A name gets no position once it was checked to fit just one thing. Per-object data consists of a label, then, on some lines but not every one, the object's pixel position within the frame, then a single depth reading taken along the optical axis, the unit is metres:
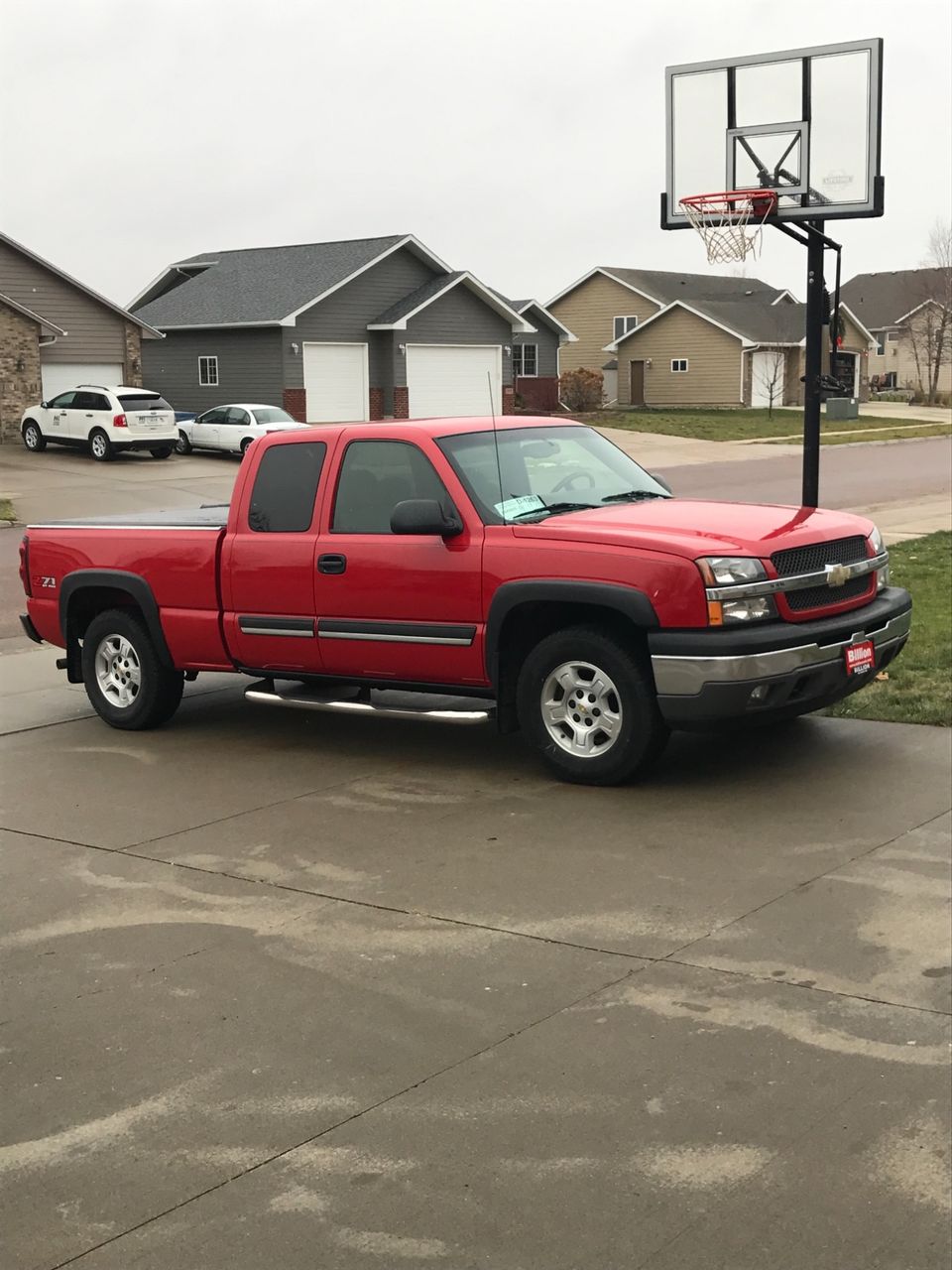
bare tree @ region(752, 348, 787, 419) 66.56
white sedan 38.53
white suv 38.00
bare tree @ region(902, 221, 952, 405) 85.31
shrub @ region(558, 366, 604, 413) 61.66
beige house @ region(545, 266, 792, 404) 72.19
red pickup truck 7.37
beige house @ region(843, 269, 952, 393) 89.06
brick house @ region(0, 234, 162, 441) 41.72
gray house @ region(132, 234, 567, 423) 46.19
